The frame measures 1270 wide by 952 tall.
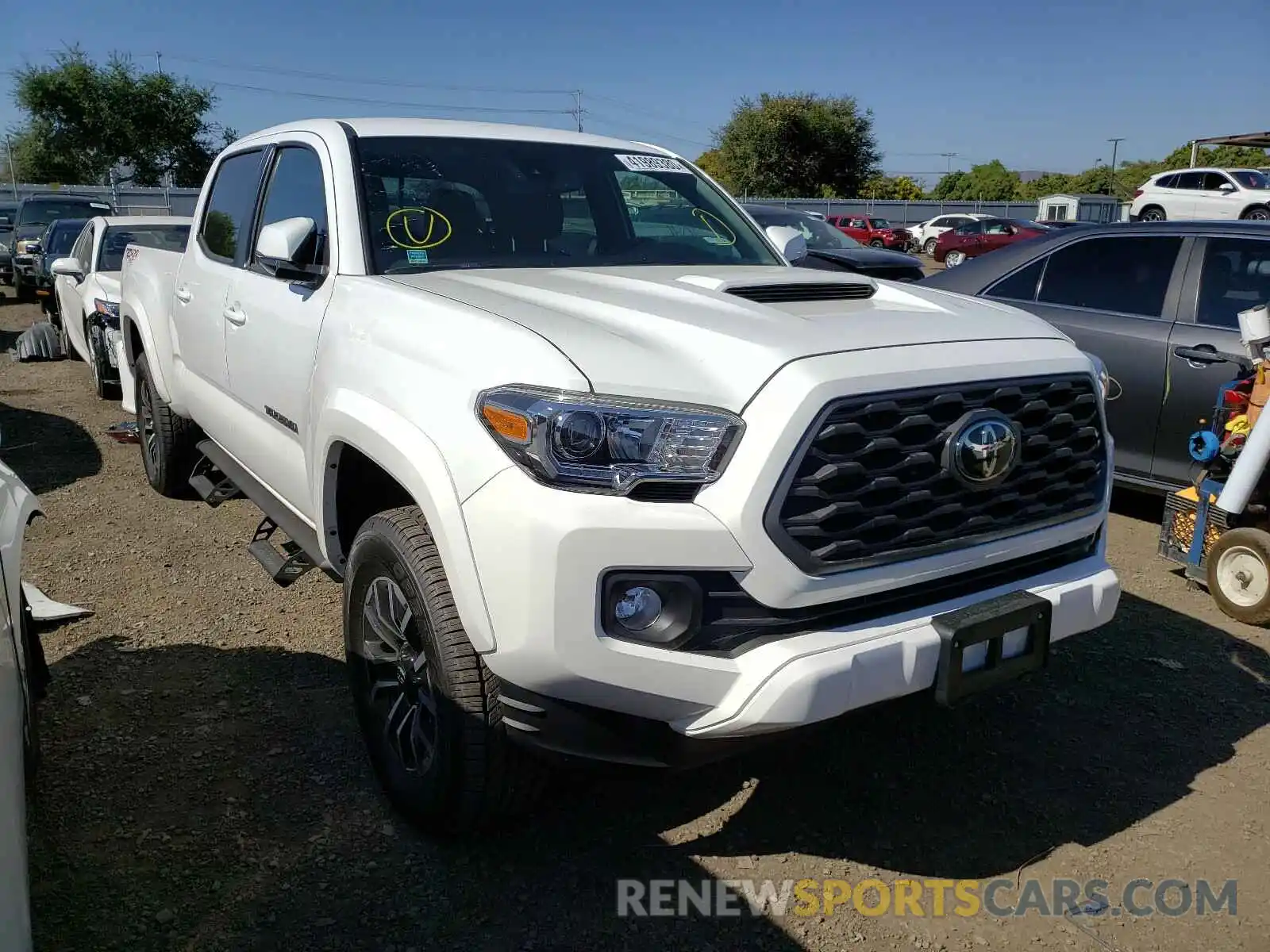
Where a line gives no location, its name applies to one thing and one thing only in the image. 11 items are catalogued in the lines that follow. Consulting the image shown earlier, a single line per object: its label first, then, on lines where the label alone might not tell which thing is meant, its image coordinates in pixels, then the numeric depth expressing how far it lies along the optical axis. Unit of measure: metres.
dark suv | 17.48
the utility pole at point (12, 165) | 43.25
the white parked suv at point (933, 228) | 33.66
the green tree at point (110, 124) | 38.28
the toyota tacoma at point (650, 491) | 2.19
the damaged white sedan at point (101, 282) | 8.48
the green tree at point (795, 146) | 54.84
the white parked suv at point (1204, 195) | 23.86
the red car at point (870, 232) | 31.91
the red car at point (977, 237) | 28.75
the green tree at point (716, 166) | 57.06
